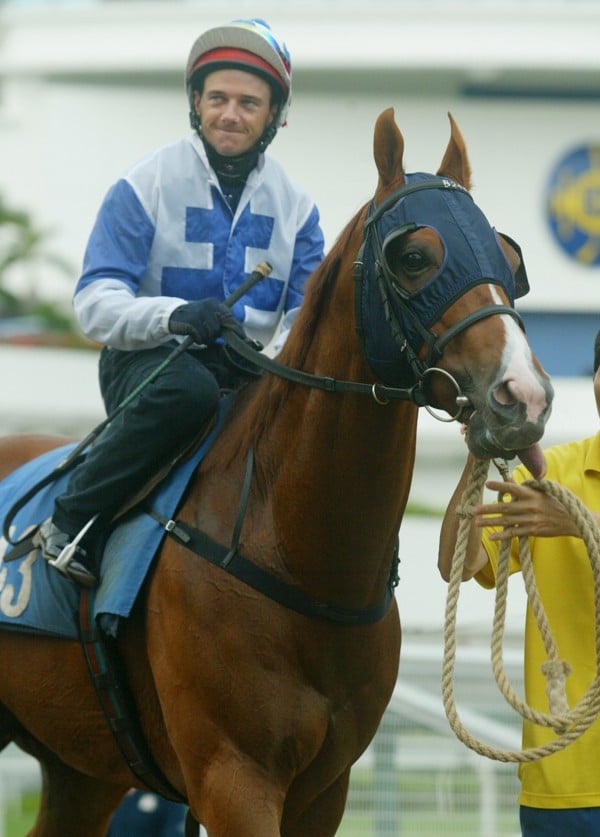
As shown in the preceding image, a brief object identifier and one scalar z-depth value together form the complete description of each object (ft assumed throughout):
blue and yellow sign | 143.54
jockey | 25.32
